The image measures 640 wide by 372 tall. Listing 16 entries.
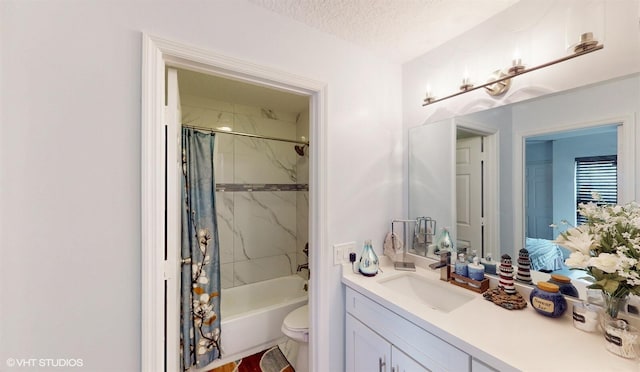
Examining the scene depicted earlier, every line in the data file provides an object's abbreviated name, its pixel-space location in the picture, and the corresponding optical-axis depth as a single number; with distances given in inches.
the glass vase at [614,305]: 31.9
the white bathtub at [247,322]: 74.4
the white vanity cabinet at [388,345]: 35.0
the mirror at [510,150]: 34.9
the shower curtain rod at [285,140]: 100.0
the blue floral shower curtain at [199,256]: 65.3
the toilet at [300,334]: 65.2
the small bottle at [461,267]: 50.8
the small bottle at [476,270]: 48.2
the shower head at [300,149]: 111.6
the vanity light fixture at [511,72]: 36.3
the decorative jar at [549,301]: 37.3
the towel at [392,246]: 62.8
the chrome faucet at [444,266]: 53.1
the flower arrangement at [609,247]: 29.4
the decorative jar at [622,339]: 28.9
